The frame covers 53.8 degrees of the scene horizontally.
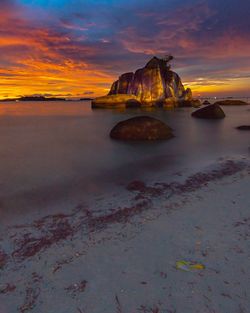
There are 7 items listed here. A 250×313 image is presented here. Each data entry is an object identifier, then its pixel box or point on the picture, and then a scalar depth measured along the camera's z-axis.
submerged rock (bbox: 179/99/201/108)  63.41
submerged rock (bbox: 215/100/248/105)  75.12
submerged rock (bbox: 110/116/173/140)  13.06
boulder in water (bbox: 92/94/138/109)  54.56
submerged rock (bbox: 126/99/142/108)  56.38
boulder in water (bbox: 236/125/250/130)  19.45
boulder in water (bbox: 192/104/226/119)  26.77
